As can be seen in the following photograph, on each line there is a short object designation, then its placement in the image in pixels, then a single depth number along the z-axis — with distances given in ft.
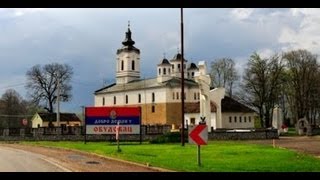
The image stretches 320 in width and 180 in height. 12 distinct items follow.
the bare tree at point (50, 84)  227.20
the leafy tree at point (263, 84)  212.02
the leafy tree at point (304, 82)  224.74
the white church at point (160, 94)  273.75
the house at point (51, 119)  263.74
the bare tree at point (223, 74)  241.14
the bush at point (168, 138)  134.53
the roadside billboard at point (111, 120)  122.42
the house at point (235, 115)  266.98
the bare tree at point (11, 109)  278.05
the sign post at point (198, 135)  60.85
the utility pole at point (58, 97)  192.05
